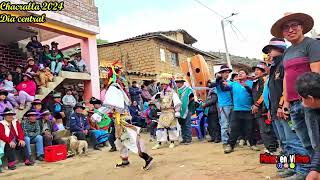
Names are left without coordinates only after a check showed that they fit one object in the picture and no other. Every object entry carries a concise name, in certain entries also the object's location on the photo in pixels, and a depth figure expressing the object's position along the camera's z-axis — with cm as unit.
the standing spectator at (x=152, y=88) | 1103
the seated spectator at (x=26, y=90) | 685
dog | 653
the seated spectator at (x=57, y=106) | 735
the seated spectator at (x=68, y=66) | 832
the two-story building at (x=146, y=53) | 1507
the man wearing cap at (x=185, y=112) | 658
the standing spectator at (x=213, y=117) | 637
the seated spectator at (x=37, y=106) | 666
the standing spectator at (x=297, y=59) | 271
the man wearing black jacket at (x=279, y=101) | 325
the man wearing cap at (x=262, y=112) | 463
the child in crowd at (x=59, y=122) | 689
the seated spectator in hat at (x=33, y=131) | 608
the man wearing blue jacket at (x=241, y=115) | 506
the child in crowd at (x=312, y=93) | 179
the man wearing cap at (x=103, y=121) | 765
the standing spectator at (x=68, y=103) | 772
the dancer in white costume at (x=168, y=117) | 631
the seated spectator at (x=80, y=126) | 690
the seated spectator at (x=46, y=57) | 814
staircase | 689
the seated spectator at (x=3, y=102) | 621
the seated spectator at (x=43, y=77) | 763
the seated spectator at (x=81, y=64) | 842
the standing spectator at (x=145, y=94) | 1030
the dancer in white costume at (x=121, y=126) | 455
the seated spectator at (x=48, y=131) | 634
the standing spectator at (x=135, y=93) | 972
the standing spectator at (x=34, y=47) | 838
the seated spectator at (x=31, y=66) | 765
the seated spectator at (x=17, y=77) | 758
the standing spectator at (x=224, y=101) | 544
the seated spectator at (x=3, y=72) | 736
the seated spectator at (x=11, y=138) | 556
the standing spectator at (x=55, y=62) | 799
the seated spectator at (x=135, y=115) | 889
